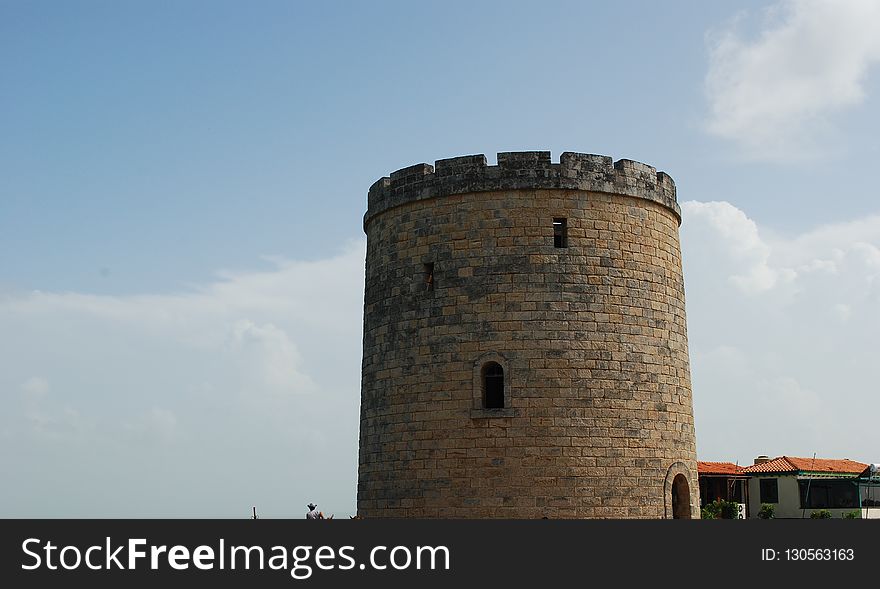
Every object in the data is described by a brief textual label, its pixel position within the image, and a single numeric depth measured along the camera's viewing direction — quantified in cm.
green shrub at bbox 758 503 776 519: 3431
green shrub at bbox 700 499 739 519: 3147
